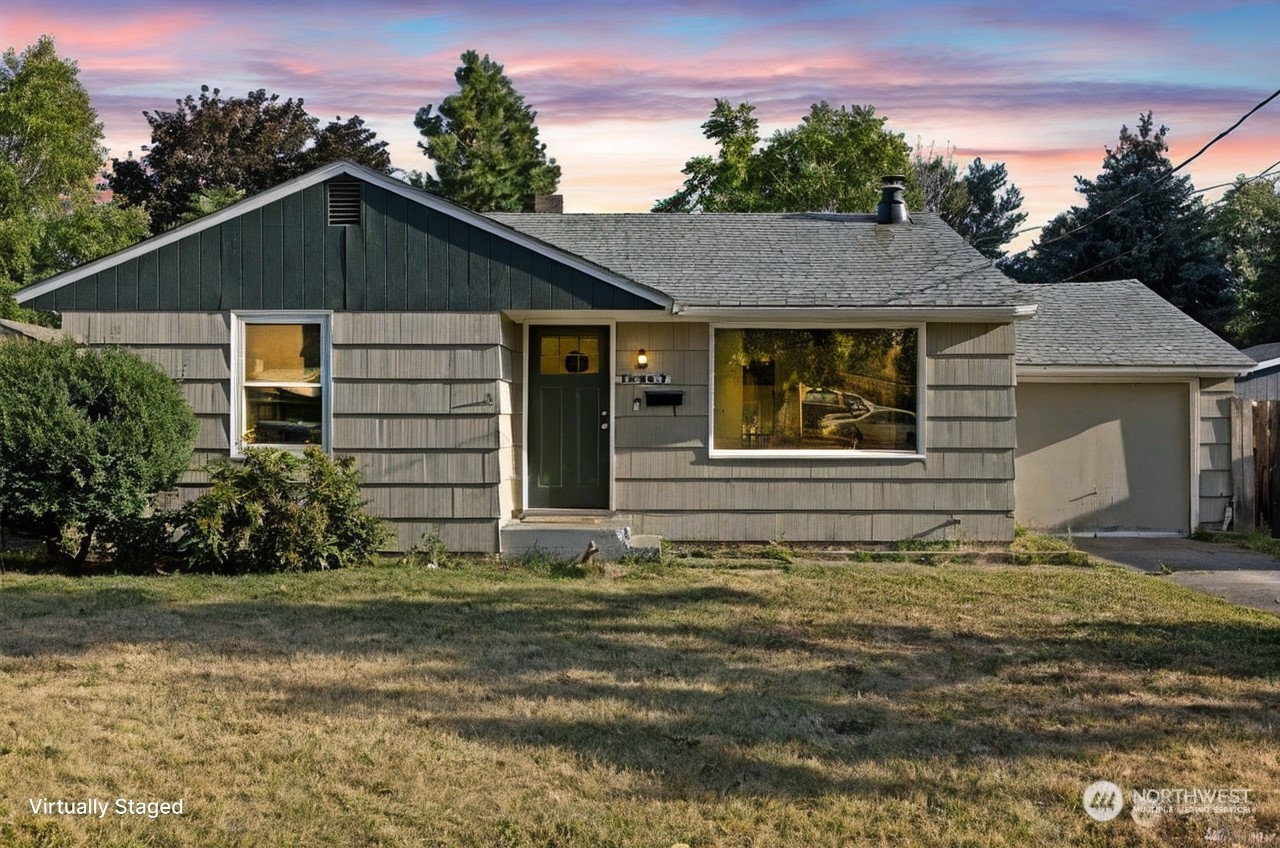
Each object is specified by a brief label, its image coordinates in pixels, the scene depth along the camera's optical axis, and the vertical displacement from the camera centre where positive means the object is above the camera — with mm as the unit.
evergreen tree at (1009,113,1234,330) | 31094 +5237
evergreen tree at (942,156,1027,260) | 48844 +10337
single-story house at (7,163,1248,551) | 10789 +613
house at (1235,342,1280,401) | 22625 +928
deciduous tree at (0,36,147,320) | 28406 +6818
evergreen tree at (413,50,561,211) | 39844 +10734
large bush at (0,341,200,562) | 9570 -143
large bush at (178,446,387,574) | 9859 -844
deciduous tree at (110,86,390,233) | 32500 +8214
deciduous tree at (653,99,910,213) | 27938 +6842
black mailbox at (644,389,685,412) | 11609 +285
